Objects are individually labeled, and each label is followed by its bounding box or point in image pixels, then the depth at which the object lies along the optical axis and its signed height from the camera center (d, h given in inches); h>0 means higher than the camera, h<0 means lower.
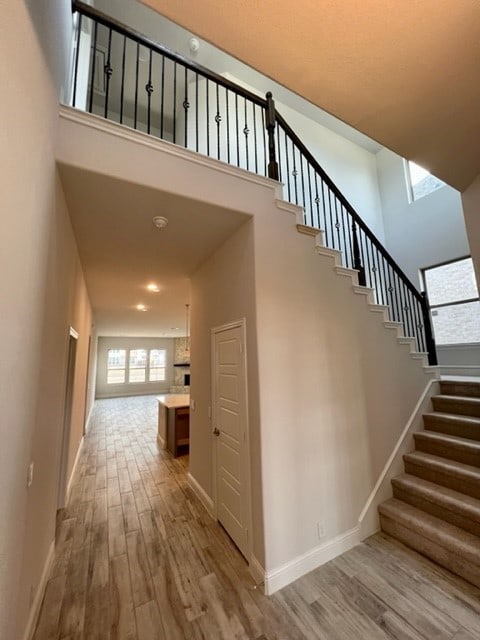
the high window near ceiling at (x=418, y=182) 221.5 +146.8
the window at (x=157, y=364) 532.4 +4.5
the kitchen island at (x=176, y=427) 199.9 -45.6
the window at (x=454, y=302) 189.3 +40.2
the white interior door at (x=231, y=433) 96.5 -26.8
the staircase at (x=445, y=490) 89.7 -50.8
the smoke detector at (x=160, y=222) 96.1 +51.7
